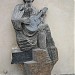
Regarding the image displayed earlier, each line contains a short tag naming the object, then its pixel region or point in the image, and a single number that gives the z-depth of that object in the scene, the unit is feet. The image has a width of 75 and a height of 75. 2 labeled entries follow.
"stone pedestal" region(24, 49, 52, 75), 14.66
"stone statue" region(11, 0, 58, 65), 14.82
